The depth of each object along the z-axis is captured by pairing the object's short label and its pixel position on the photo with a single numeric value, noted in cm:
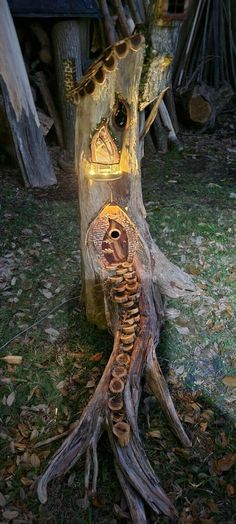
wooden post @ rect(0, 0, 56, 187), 386
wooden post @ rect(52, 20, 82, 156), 448
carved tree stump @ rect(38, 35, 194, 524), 187
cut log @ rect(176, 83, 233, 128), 557
